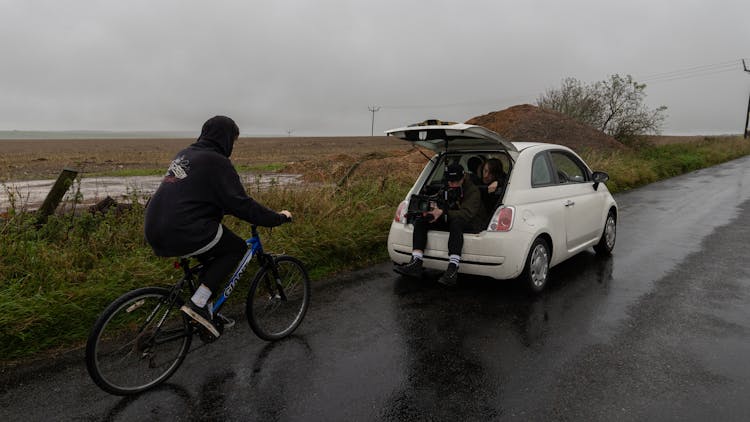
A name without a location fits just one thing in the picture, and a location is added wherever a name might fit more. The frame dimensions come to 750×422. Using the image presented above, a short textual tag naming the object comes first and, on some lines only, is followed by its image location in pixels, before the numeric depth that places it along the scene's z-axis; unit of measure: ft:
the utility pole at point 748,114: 164.55
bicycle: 10.55
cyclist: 10.91
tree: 82.33
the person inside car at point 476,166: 20.13
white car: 16.63
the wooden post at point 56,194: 18.97
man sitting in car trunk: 16.94
